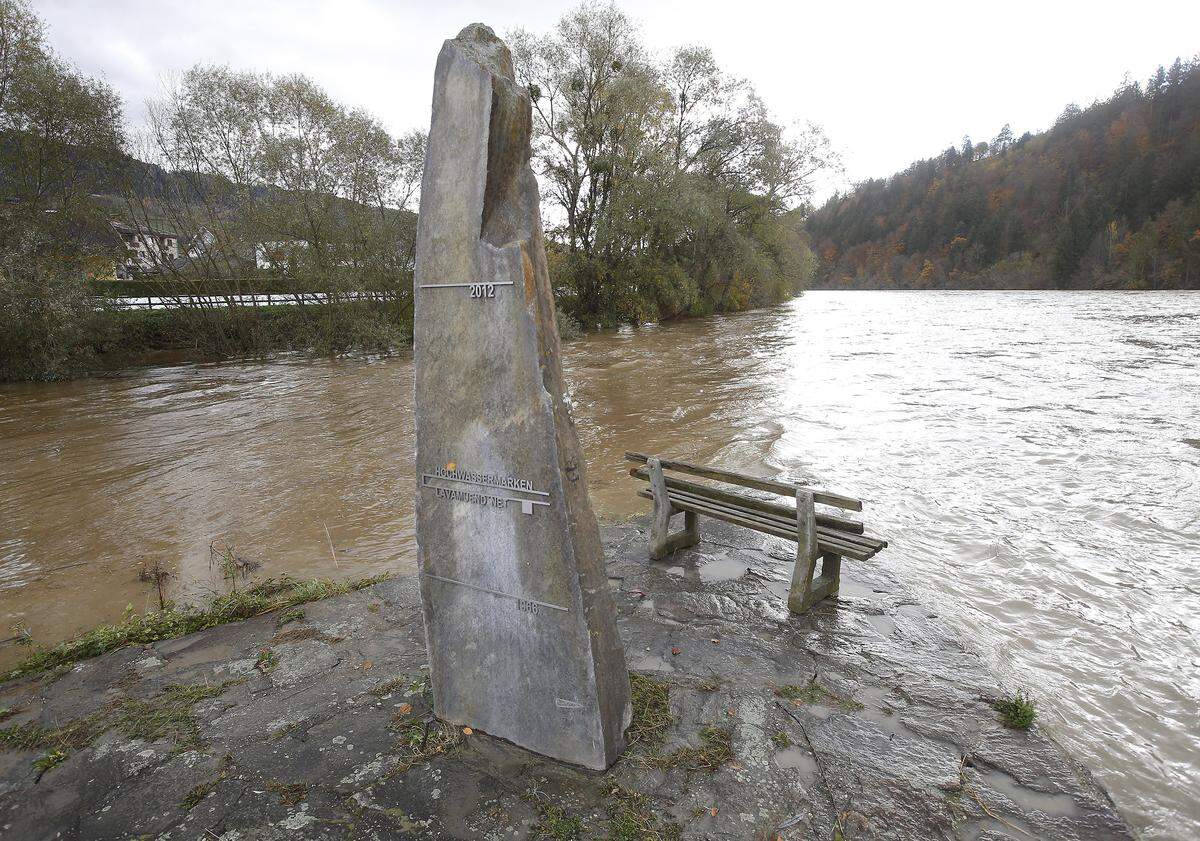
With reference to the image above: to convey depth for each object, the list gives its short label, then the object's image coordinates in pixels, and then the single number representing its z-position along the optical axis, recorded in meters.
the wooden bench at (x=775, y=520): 4.81
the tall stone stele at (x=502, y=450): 2.78
